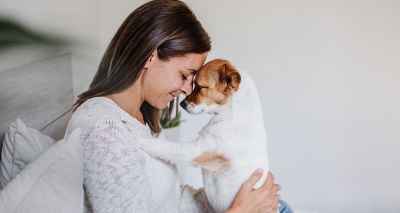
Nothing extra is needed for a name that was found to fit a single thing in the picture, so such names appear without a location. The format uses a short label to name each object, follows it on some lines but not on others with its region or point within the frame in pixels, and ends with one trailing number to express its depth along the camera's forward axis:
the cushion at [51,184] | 0.70
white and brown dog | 1.13
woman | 0.89
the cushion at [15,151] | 0.86
